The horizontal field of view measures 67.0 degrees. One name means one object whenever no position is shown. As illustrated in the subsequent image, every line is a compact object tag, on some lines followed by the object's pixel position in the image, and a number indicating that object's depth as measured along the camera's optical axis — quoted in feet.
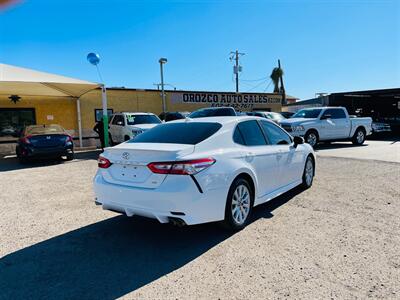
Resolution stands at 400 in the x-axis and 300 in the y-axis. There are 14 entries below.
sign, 70.23
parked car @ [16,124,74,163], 34.40
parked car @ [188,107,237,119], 44.56
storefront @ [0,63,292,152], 49.65
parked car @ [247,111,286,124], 52.65
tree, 168.86
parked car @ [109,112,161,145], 41.04
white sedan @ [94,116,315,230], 11.28
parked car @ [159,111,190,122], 52.11
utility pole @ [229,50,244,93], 128.36
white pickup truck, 43.42
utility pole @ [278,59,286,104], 167.12
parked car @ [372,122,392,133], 65.72
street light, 60.13
